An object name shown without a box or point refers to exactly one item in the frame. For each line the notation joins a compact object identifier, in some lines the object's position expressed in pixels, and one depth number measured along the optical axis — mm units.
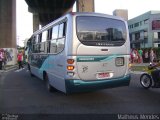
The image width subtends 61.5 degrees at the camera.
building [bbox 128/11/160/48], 40418
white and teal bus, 3800
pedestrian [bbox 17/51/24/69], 11942
